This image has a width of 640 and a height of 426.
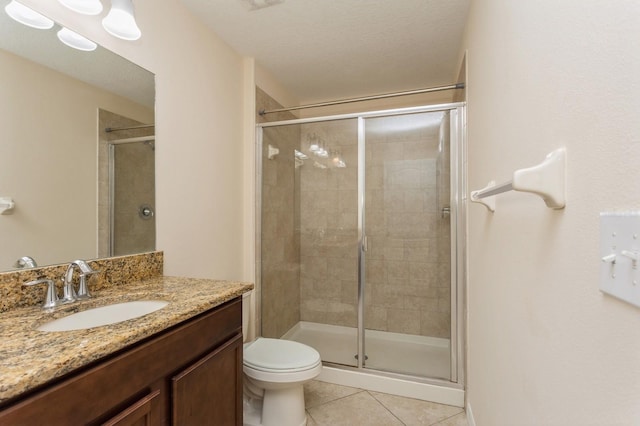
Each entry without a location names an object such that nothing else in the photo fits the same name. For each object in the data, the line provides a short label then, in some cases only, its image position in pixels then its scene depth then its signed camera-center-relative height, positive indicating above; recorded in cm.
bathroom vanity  64 -41
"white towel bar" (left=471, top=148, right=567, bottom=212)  63 +7
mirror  107 +28
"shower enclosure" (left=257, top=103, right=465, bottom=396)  236 -22
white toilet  161 -94
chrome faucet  112 -27
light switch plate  41 -6
